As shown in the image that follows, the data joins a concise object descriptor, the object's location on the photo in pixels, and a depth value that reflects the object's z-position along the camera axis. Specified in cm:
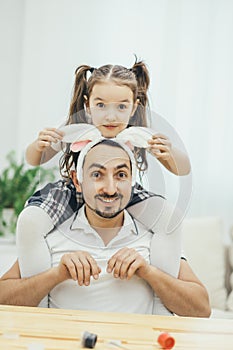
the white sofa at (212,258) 261
